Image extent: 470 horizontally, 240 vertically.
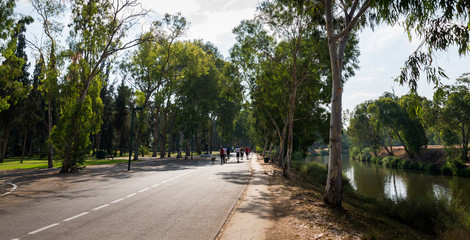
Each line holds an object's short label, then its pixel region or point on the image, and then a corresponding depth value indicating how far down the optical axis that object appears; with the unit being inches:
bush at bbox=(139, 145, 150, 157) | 1898.4
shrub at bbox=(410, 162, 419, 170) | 1692.9
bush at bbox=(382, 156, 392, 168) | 1993.1
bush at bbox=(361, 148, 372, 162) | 2684.5
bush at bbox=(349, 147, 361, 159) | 3143.7
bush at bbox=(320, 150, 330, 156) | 4549.7
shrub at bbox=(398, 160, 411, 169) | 1770.4
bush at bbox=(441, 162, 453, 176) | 1385.8
